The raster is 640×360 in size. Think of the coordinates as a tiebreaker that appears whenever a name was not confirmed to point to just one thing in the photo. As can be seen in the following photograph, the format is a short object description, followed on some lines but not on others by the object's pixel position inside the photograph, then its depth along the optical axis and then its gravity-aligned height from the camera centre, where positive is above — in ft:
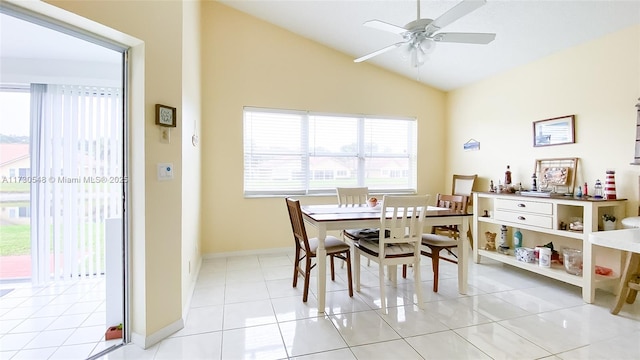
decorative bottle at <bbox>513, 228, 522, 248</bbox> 11.16 -2.36
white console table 8.30 -1.51
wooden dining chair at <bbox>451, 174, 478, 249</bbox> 13.64 -0.35
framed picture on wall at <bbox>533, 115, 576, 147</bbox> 9.96 +1.79
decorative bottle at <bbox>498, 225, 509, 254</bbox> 11.46 -2.56
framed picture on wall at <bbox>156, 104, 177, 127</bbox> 6.29 +1.44
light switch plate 6.44 +0.17
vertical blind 9.04 +0.11
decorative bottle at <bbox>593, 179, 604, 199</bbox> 8.92 -0.34
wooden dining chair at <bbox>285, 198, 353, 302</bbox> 8.31 -2.07
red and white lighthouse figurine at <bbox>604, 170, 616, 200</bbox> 8.48 -0.20
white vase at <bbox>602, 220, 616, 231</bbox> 8.45 -1.37
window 13.15 +1.34
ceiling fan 6.72 +3.66
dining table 7.79 -1.24
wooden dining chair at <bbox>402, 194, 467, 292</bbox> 9.00 -2.05
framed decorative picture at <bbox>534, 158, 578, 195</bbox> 9.91 +0.19
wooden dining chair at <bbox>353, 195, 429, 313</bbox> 7.75 -1.72
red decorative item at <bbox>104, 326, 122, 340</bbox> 6.52 -3.61
